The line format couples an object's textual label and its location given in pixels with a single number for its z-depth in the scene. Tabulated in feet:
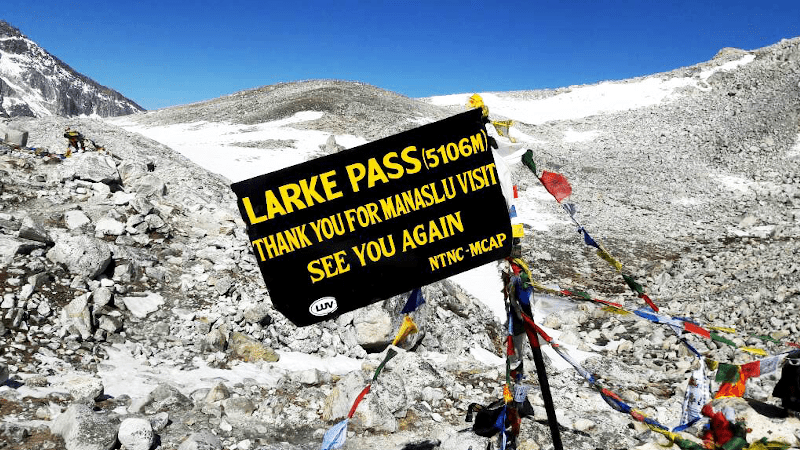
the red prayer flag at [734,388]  10.18
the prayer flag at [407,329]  12.82
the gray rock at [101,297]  25.21
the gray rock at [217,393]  19.88
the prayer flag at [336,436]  12.46
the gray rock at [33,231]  26.27
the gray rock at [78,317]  23.26
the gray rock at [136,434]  15.66
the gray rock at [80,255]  26.35
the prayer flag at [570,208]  12.51
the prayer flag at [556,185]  11.80
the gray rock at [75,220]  30.96
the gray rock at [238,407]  19.31
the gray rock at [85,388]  18.56
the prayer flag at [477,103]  11.39
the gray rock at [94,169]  38.58
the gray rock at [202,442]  15.97
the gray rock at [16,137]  47.24
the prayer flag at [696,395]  10.39
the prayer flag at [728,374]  10.27
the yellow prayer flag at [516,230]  11.81
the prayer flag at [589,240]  12.88
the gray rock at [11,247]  24.90
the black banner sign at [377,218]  10.84
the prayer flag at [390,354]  12.95
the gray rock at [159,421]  17.17
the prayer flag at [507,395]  12.64
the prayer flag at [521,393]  12.46
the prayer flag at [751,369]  10.02
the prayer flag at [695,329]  10.41
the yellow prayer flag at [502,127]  11.83
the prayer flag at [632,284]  12.47
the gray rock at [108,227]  31.53
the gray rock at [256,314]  27.27
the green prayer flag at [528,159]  11.85
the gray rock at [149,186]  41.22
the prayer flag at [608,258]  12.69
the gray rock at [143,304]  26.48
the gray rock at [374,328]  27.68
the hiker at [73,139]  47.03
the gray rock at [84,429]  15.10
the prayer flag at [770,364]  9.87
